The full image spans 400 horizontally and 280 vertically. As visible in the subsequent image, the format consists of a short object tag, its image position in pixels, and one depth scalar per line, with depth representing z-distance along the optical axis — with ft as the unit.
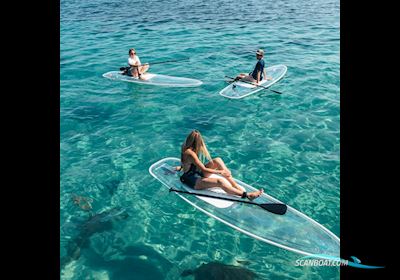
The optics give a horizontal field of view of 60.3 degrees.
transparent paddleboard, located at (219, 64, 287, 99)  53.78
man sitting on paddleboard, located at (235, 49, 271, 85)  53.13
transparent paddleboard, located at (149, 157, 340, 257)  25.05
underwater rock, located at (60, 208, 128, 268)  27.35
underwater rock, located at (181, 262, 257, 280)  24.20
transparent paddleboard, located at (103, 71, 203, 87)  58.34
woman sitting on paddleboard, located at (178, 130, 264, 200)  28.78
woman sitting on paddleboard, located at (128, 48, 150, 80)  59.50
